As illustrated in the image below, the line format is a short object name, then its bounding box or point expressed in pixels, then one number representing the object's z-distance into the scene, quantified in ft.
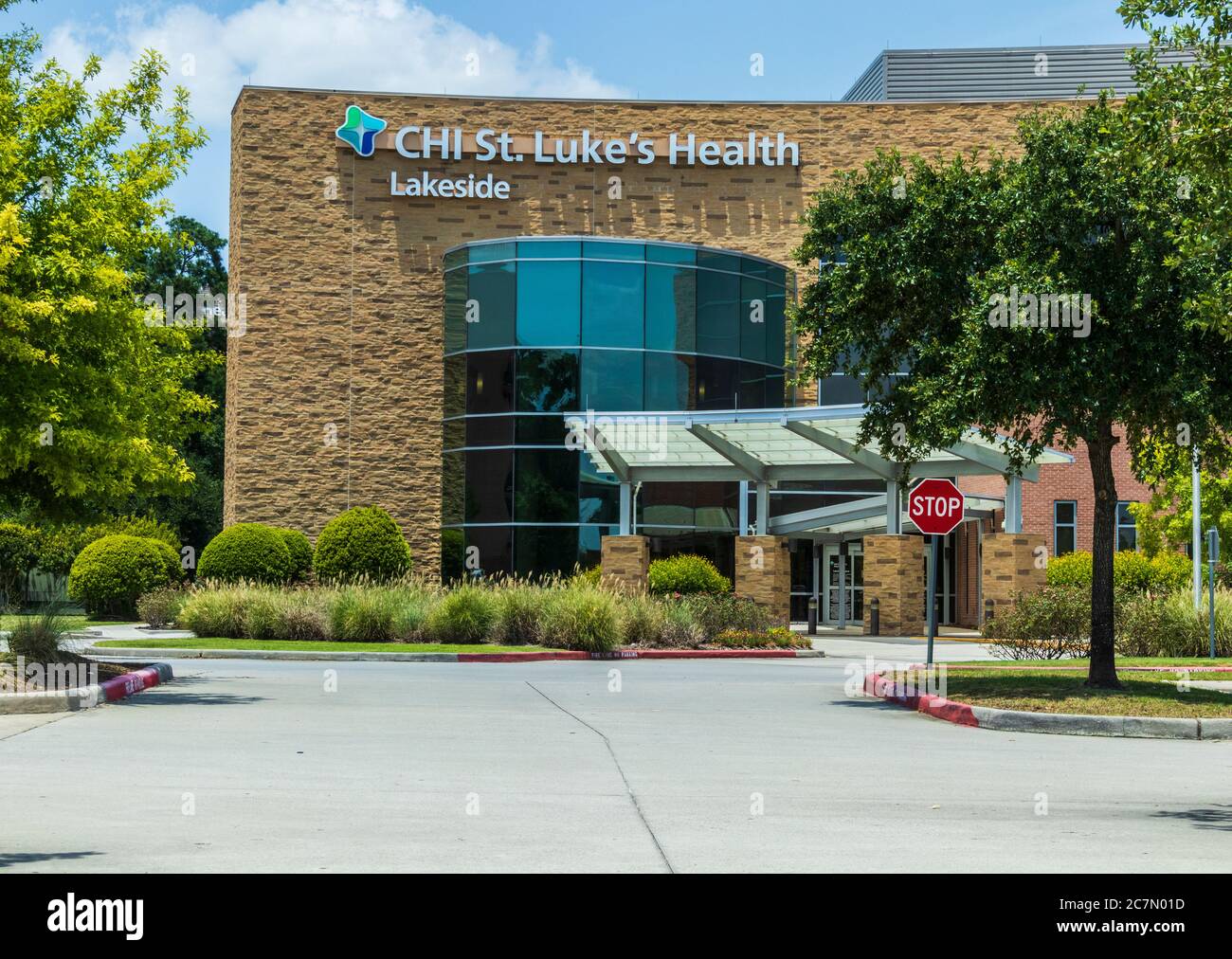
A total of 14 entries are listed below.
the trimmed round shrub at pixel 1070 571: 109.09
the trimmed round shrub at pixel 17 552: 157.48
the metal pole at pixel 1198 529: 97.25
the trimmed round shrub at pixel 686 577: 111.04
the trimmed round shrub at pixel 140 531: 145.18
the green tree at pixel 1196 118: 39.60
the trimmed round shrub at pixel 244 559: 122.11
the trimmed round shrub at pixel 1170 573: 108.10
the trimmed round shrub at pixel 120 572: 133.39
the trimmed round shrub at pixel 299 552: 127.89
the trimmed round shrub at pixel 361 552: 124.57
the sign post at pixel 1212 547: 81.00
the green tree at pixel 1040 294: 53.21
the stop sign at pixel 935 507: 64.18
